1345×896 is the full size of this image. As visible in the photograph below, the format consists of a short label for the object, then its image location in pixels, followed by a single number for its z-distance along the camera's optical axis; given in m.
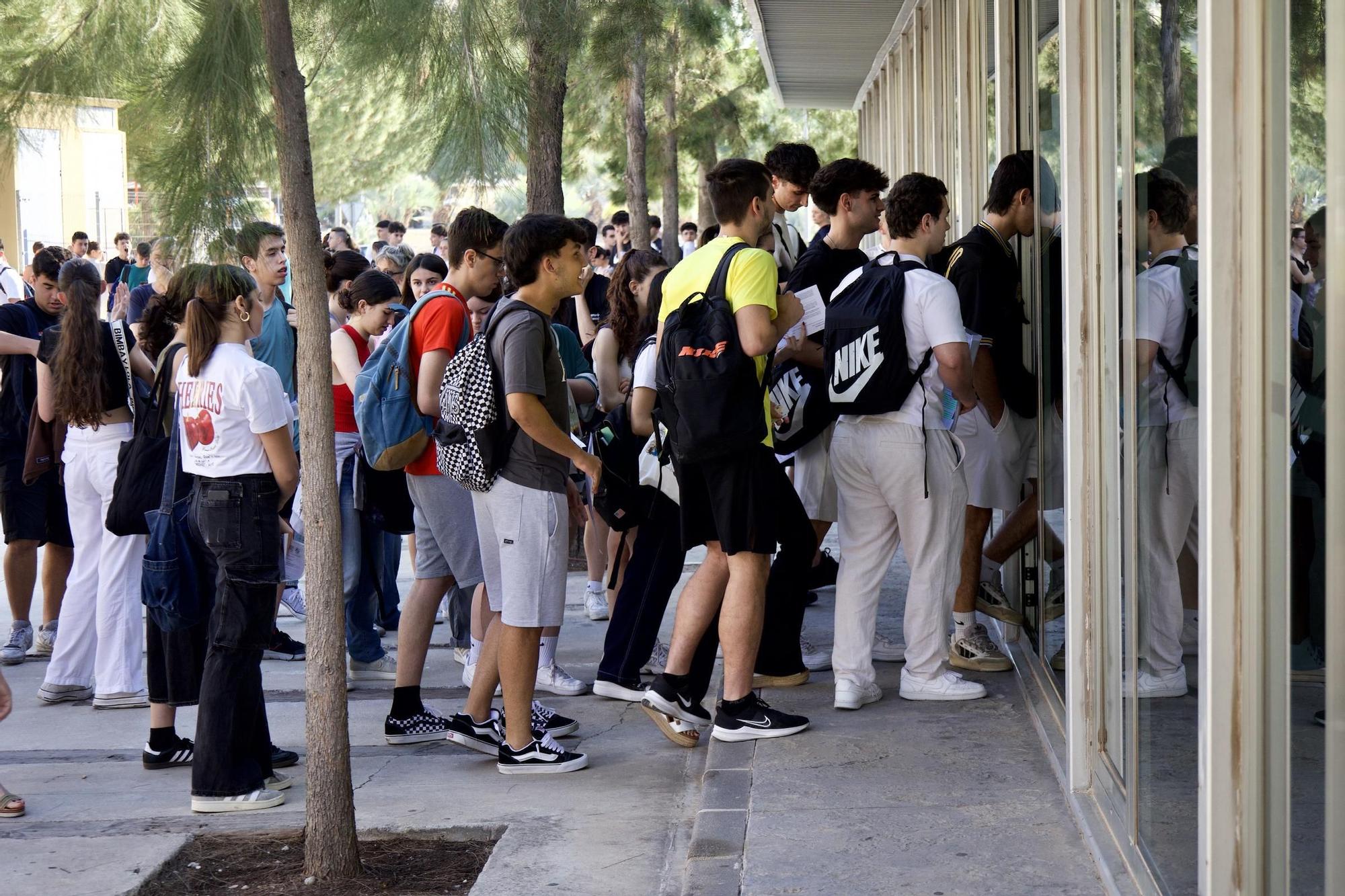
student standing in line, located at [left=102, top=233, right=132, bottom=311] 14.52
